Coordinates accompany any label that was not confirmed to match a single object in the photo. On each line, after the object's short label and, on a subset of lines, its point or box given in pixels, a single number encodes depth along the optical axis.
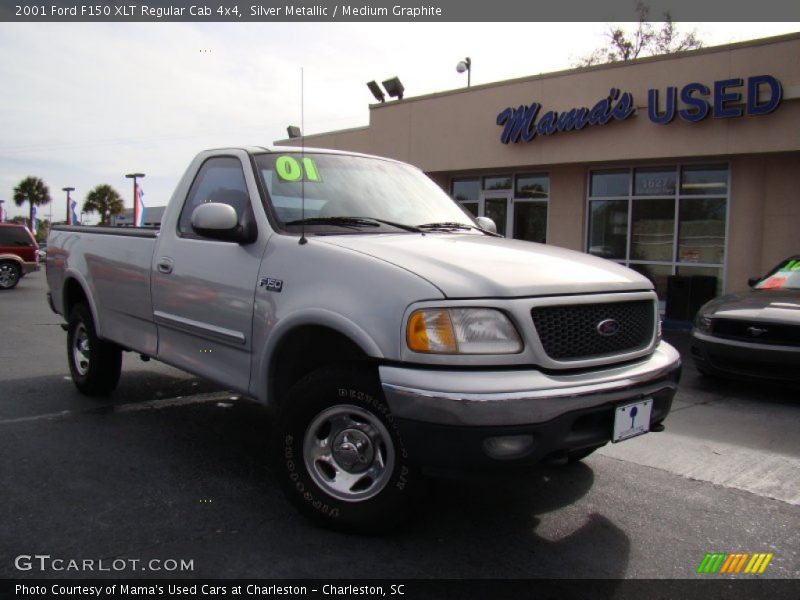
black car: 6.02
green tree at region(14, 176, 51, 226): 77.12
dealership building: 11.50
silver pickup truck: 2.68
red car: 17.91
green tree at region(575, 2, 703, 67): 28.38
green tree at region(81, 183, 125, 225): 72.50
